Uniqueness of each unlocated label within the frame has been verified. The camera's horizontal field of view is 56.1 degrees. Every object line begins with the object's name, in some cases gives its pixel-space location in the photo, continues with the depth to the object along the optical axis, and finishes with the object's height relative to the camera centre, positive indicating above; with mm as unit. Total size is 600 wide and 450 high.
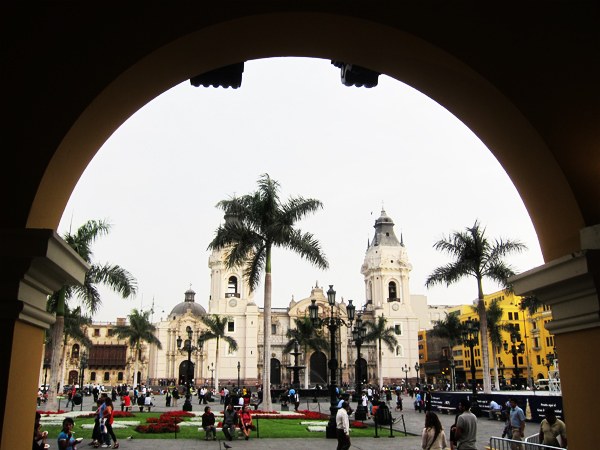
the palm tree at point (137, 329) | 41875 +3414
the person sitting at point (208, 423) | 14617 -1202
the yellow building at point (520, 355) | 62438 +2683
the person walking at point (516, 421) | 10773 -886
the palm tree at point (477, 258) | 24797 +4996
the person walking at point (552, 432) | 7863 -790
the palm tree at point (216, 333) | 43375 +3190
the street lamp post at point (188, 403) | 26302 -1263
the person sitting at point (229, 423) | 14453 -1195
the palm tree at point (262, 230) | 22750 +5714
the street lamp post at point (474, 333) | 21984 +1747
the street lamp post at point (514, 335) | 48238 +3231
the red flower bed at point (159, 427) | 15805 -1409
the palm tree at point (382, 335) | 50350 +3492
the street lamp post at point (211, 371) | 61506 +458
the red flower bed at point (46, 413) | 19597 -1275
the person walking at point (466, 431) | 7352 -720
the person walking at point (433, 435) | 7176 -751
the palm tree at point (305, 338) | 45094 +2873
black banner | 18547 -1009
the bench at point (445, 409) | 25486 -1572
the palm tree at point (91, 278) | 21372 +3637
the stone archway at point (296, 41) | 4043 +2156
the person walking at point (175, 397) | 31136 -1165
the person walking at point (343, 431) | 10258 -992
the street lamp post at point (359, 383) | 21703 -324
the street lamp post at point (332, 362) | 15305 +392
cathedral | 63094 +4094
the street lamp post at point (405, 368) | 66375 +731
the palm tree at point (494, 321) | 41853 +3803
